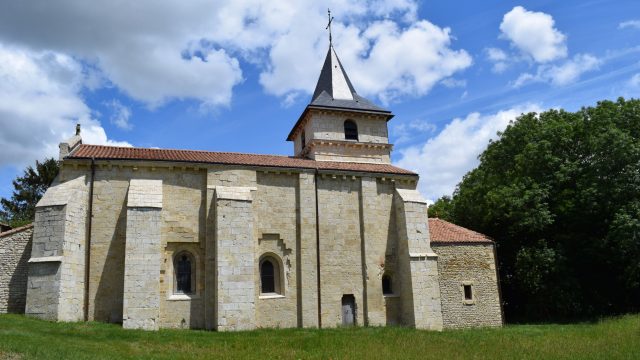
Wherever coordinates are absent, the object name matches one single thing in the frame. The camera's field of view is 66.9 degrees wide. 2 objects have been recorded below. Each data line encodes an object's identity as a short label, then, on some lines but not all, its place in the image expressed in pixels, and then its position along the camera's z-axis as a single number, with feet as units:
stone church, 57.57
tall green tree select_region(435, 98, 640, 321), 78.64
